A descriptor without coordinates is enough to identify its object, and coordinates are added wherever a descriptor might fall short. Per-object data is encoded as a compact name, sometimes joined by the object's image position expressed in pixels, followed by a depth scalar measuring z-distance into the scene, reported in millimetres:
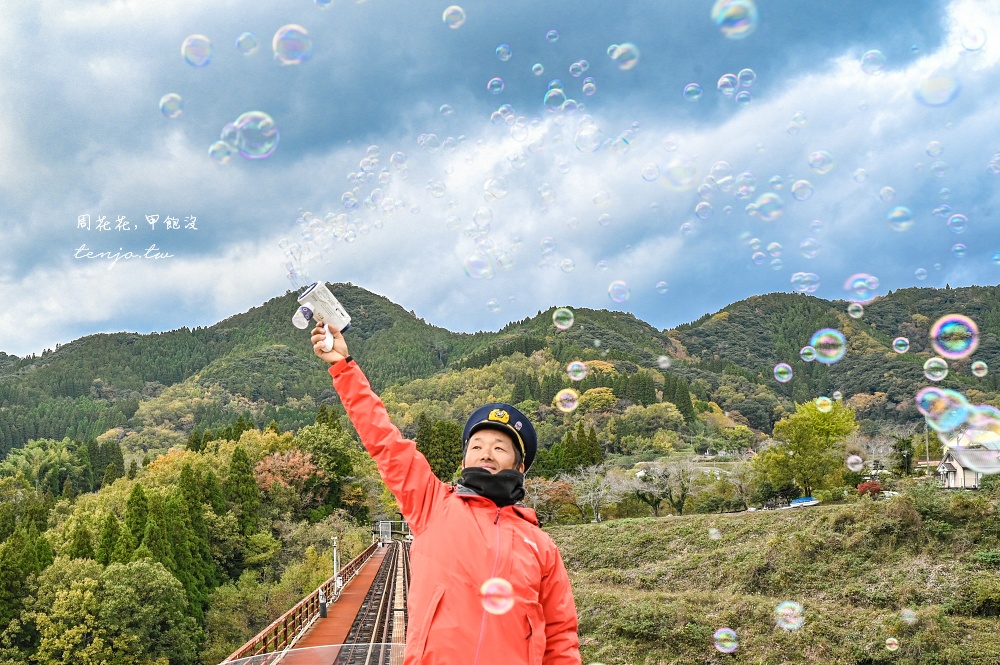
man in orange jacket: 2311
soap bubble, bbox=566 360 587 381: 12445
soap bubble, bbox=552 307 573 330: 11617
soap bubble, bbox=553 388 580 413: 11711
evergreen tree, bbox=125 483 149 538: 28508
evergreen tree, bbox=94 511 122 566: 27812
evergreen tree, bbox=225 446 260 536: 36438
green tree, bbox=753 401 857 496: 31531
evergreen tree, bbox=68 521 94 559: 28219
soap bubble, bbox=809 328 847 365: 11469
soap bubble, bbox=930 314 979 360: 10422
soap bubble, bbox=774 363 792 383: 14314
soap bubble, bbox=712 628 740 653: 12883
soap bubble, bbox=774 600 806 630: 13250
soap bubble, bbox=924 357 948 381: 11031
